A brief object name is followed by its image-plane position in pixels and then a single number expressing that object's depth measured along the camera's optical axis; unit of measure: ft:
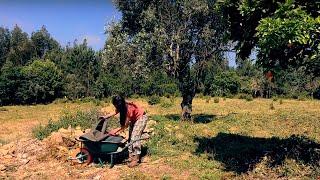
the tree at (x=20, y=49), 173.93
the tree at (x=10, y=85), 121.07
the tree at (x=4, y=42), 179.23
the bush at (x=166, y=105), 82.55
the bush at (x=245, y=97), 105.73
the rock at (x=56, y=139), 33.00
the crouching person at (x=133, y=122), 28.26
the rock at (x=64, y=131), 37.03
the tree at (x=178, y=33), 48.12
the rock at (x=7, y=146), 35.40
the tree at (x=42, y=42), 190.39
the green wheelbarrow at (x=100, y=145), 27.79
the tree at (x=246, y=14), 22.81
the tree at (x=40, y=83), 122.40
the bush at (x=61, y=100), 121.47
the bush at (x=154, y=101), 92.13
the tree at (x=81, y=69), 132.44
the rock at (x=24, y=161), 31.37
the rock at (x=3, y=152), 33.66
